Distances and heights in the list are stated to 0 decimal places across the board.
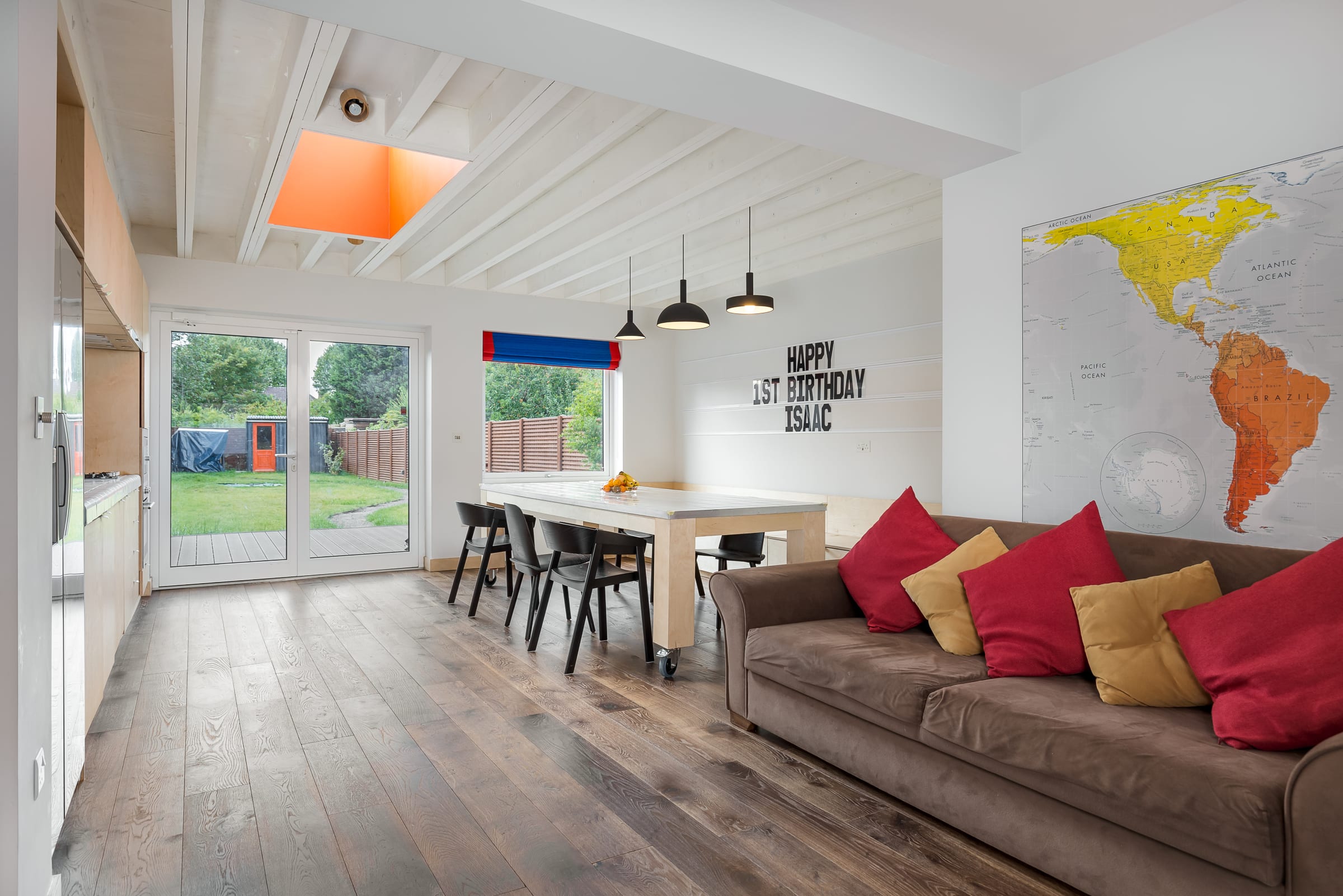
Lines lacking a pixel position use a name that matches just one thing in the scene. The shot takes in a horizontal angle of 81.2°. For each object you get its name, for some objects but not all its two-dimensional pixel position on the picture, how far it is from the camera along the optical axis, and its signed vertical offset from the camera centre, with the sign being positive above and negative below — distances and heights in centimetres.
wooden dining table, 371 -44
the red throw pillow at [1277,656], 169 -50
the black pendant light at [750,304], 452 +78
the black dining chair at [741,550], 470 -68
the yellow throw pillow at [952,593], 255 -53
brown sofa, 151 -75
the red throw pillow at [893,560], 283 -46
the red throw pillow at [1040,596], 229 -48
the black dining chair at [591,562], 377 -61
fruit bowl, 525 -31
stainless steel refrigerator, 196 -27
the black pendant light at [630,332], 580 +79
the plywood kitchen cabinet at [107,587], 282 -65
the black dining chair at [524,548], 428 -62
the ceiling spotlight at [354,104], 328 +140
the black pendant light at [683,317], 474 +74
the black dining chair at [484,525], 491 -57
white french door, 578 -11
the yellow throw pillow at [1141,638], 203 -54
